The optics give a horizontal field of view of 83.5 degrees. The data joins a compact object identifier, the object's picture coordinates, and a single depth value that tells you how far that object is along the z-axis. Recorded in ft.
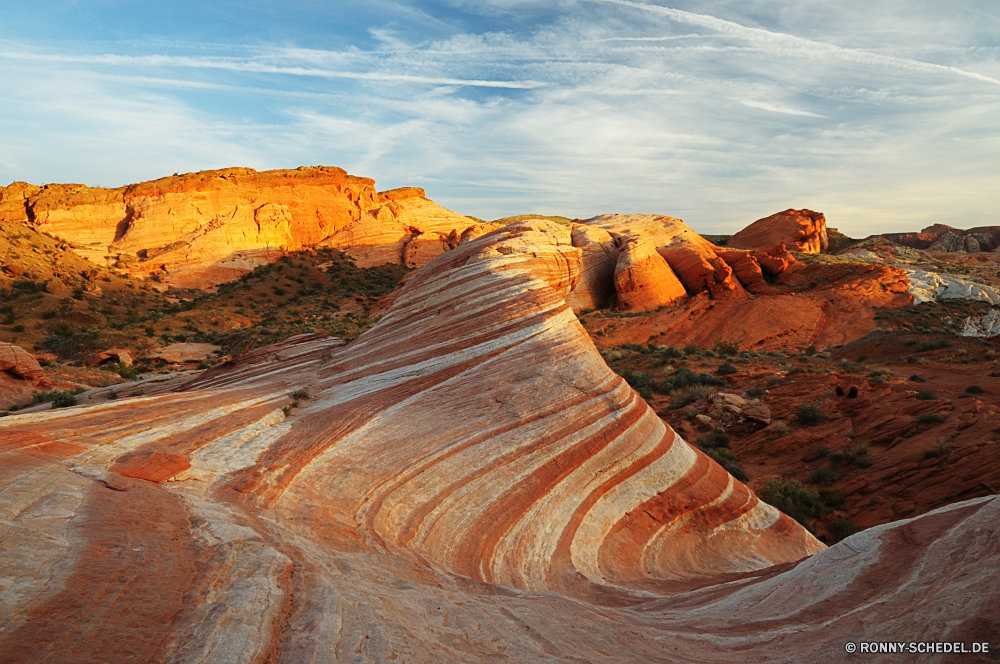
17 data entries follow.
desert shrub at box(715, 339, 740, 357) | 88.38
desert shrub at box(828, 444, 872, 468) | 42.86
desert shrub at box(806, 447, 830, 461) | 45.62
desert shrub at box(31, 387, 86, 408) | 33.30
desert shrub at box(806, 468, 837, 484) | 42.16
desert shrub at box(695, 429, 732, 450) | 49.80
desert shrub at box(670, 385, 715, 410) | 58.34
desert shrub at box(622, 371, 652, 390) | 67.36
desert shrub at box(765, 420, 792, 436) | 50.44
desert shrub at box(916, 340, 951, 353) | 76.38
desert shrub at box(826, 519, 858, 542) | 36.04
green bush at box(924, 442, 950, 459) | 40.19
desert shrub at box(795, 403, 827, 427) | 51.49
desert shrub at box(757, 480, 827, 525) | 38.70
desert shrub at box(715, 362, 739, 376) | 70.49
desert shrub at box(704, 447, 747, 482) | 43.78
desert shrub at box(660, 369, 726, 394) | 65.19
